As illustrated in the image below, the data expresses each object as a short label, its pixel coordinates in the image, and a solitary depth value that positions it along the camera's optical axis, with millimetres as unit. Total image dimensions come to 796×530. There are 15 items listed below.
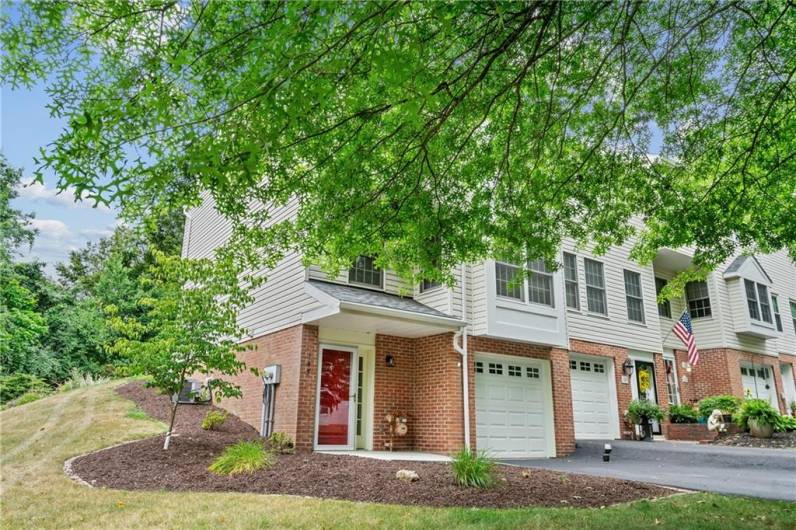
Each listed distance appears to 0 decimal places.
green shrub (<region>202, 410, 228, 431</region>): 11039
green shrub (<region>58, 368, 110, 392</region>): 18470
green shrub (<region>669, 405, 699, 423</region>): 15281
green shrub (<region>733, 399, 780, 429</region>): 12867
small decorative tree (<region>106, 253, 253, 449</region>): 9141
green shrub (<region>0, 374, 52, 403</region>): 18828
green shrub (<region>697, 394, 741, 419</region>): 14562
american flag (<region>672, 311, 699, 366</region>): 15461
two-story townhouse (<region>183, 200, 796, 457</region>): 10492
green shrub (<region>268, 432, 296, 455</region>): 9598
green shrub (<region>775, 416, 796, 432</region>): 12906
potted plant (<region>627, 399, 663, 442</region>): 14523
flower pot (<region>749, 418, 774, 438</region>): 12732
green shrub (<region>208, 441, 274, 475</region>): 7609
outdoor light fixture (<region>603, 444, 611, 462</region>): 10719
